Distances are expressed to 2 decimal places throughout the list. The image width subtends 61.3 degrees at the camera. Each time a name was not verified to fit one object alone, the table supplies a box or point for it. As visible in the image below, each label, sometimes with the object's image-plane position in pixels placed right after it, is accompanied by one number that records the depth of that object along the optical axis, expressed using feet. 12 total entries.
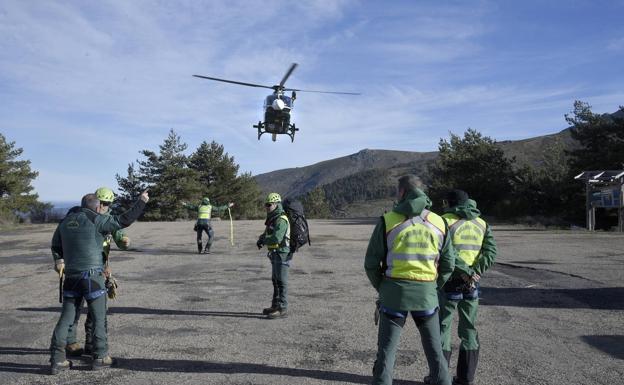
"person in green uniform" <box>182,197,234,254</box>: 56.13
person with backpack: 26.96
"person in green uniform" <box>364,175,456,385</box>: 13.84
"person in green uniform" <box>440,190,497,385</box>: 16.75
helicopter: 80.33
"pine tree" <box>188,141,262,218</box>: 203.72
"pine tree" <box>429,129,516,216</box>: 135.13
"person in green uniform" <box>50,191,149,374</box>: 18.49
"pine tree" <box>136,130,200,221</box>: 181.37
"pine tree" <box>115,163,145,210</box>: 189.26
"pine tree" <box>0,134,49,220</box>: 134.31
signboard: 80.64
